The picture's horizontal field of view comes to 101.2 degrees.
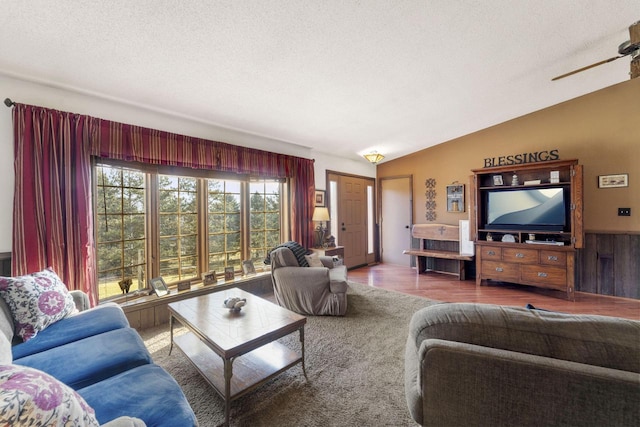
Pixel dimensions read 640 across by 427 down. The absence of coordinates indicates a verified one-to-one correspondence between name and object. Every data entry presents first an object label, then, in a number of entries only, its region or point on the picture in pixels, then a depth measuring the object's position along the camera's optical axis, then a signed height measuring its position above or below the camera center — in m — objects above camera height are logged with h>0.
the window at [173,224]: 2.77 -0.11
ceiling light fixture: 4.60 +0.97
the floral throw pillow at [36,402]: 0.63 -0.48
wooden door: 5.50 -0.15
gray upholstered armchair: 3.05 -0.88
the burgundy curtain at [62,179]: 2.20 +0.34
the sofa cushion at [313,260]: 3.46 -0.65
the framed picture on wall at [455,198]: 5.00 +0.23
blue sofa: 1.11 -0.80
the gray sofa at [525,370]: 0.87 -0.57
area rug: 1.59 -1.24
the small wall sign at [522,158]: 4.16 +0.83
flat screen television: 3.91 -0.02
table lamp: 4.53 -0.11
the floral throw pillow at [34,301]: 1.68 -0.56
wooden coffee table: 1.64 -0.83
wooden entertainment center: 3.66 -0.40
